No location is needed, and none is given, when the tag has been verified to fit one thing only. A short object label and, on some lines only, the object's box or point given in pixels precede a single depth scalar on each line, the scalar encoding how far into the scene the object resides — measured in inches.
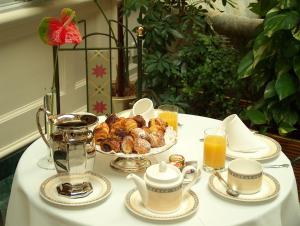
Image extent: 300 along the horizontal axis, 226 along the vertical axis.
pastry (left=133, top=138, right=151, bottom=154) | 65.4
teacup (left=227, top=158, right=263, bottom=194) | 63.3
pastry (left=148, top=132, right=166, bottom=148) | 67.1
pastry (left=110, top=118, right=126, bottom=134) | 68.4
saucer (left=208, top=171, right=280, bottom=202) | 62.7
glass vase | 70.8
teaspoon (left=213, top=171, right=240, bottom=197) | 63.3
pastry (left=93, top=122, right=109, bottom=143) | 68.0
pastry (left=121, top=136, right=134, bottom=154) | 65.6
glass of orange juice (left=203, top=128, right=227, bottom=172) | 69.7
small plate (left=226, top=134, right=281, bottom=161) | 73.1
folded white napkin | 74.4
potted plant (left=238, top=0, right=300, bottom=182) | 106.3
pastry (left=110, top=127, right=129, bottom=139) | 66.6
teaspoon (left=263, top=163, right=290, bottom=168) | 71.9
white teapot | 58.7
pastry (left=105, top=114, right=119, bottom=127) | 70.7
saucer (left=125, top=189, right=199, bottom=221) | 58.4
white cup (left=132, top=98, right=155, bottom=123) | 80.0
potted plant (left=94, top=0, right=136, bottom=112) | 130.2
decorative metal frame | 92.3
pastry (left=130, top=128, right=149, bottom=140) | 66.3
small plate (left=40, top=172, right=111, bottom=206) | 61.5
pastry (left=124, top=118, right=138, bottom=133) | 69.1
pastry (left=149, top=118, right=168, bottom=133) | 69.1
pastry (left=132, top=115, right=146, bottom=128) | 71.0
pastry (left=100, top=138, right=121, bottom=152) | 65.9
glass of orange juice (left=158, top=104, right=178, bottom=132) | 79.7
